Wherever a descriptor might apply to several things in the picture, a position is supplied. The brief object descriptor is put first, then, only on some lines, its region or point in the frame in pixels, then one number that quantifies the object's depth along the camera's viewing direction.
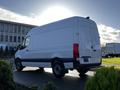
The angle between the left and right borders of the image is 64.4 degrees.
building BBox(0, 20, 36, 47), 33.10
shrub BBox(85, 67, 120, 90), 1.55
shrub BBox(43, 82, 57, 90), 2.06
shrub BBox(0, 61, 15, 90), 2.47
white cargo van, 4.70
